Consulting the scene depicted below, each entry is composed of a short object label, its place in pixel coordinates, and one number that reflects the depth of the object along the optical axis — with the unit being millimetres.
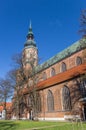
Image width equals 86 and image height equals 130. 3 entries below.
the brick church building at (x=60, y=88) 16253
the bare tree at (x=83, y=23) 12194
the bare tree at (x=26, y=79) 20441
